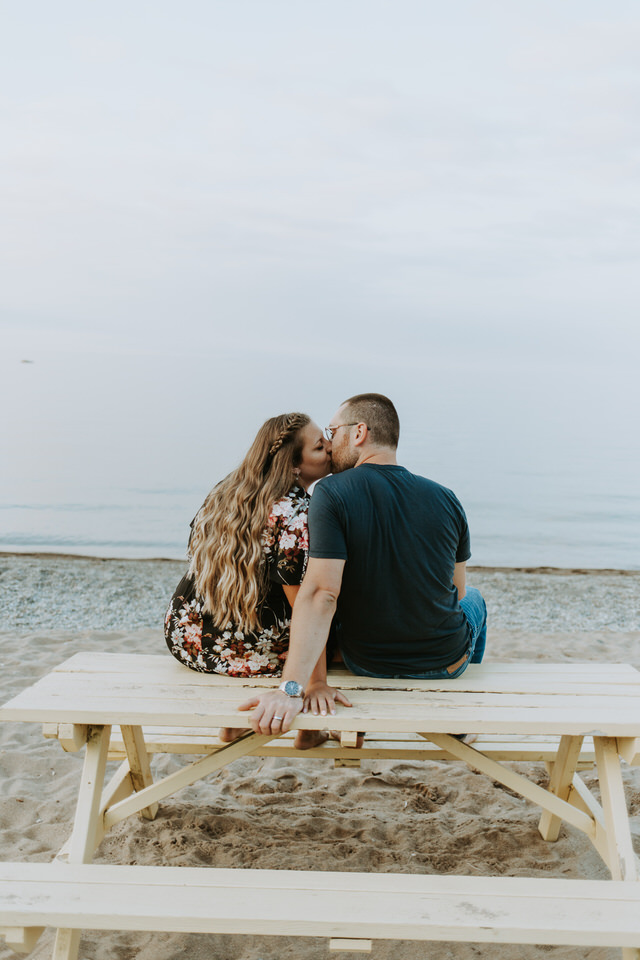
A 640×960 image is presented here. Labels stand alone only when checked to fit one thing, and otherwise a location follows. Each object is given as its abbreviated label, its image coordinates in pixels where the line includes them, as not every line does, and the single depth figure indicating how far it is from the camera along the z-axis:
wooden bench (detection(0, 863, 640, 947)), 2.11
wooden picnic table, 2.13
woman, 2.96
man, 2.74
